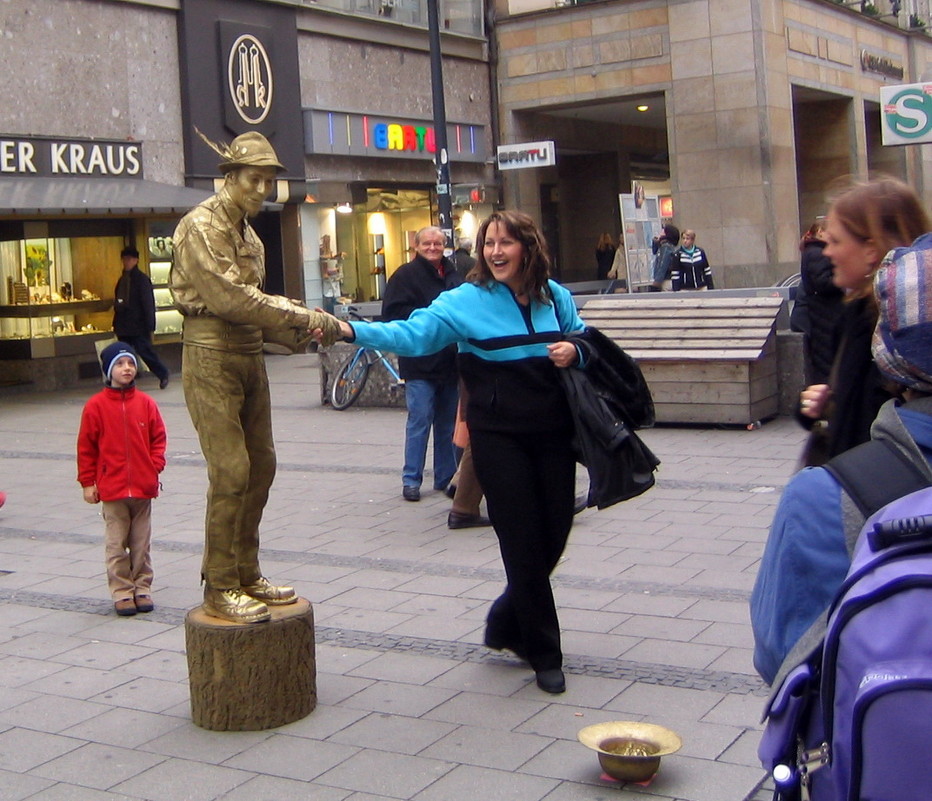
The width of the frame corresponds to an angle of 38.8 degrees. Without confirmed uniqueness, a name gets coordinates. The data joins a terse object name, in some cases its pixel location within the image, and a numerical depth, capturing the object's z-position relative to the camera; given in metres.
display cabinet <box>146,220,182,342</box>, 19.14
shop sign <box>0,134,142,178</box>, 16.55
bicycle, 13.79
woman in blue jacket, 5.08
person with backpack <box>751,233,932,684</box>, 1.93
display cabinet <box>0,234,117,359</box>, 17.55
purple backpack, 1.56
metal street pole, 18.11
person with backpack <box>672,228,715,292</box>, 19.50
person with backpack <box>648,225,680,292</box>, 20.59
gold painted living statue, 4.62
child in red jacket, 6.45
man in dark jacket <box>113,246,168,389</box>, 17.02
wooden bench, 11.38
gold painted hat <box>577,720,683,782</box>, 4.10
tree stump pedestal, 4.78
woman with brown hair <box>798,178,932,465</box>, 2.74
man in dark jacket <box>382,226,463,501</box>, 8.98
